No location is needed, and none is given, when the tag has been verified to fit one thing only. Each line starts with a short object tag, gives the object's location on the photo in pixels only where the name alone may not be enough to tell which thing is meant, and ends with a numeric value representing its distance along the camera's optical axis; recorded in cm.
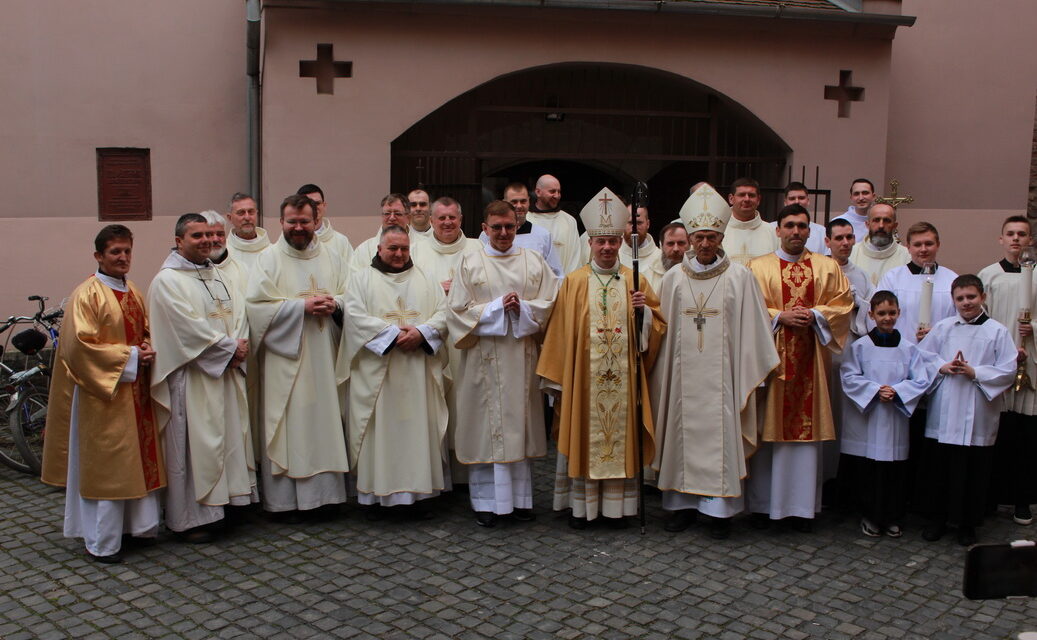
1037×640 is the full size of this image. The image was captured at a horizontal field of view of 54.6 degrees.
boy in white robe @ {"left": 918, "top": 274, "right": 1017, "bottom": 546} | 570
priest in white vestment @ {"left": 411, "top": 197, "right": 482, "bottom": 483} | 682
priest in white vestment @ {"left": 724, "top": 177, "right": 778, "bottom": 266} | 743
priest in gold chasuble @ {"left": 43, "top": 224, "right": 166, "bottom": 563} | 527
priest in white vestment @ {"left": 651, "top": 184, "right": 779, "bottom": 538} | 580
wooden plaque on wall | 1102
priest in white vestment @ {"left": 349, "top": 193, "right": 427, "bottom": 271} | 720
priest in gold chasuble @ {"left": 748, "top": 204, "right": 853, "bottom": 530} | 590
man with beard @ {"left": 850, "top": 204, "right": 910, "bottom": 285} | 715
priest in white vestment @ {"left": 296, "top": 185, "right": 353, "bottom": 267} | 755
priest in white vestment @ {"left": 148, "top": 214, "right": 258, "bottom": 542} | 556
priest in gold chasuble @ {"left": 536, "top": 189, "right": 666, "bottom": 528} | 584
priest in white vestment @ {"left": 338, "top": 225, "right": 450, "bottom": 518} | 605
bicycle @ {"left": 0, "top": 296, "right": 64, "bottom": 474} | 698
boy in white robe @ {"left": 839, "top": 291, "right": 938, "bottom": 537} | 584
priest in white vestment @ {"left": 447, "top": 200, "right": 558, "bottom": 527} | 601
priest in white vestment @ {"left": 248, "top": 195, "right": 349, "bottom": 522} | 606
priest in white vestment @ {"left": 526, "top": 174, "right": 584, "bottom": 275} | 818
